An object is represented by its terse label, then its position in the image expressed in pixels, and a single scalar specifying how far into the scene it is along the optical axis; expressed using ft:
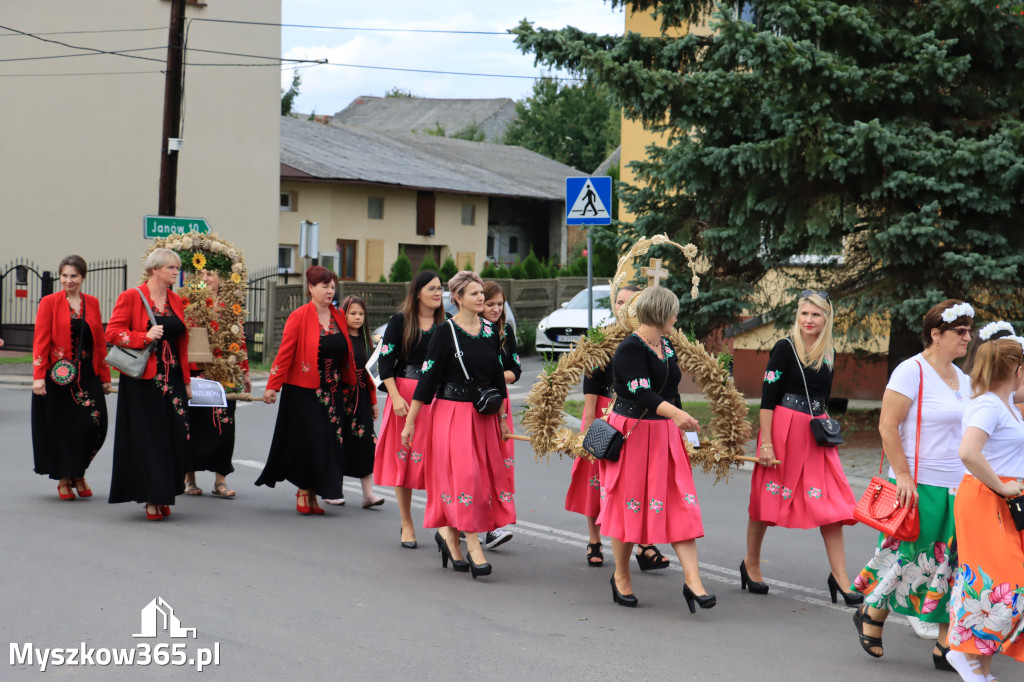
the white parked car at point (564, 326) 76.84
